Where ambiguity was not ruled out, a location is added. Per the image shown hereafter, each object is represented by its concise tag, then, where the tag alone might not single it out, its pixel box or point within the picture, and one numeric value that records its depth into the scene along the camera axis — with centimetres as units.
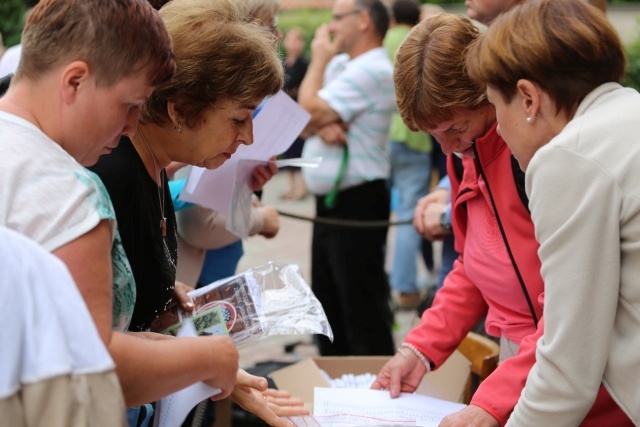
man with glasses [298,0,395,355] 425
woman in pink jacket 183
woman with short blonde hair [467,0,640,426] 141
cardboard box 251
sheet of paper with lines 201
